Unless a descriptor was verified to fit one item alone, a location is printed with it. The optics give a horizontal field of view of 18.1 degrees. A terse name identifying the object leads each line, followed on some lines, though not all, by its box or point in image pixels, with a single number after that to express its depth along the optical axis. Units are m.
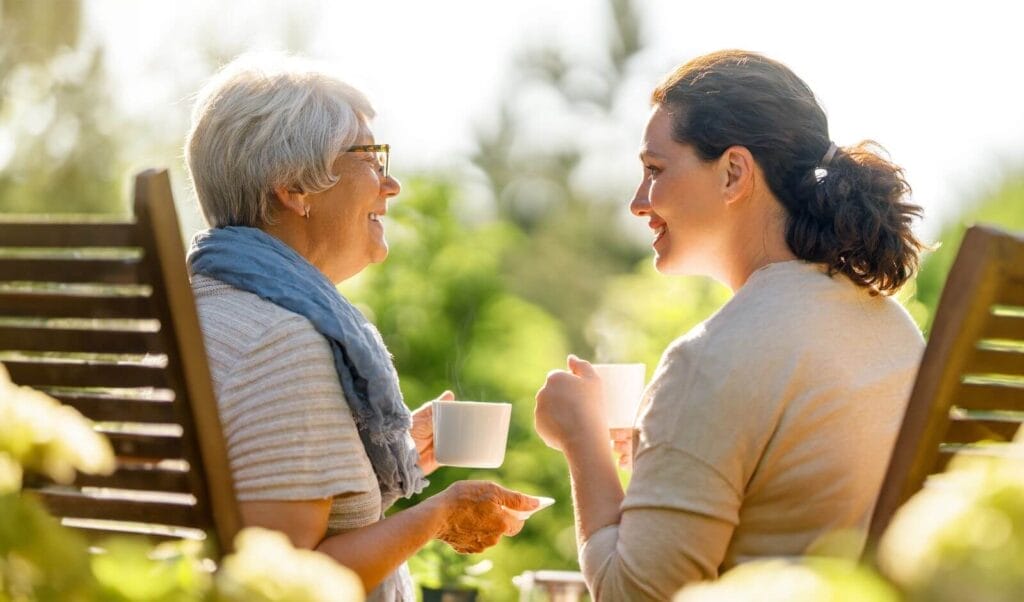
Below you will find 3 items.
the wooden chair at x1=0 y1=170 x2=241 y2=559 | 2.80
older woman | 3.12
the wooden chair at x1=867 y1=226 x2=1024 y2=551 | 2.78
